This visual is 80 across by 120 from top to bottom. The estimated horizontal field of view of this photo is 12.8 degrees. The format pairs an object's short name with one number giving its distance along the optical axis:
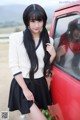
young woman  2.94
